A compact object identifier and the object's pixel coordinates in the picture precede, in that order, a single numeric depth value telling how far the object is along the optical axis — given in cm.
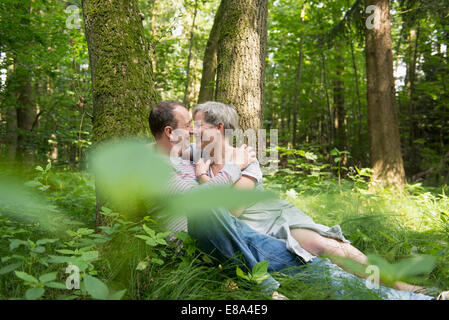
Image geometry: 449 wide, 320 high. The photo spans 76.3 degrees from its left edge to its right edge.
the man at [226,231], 153
